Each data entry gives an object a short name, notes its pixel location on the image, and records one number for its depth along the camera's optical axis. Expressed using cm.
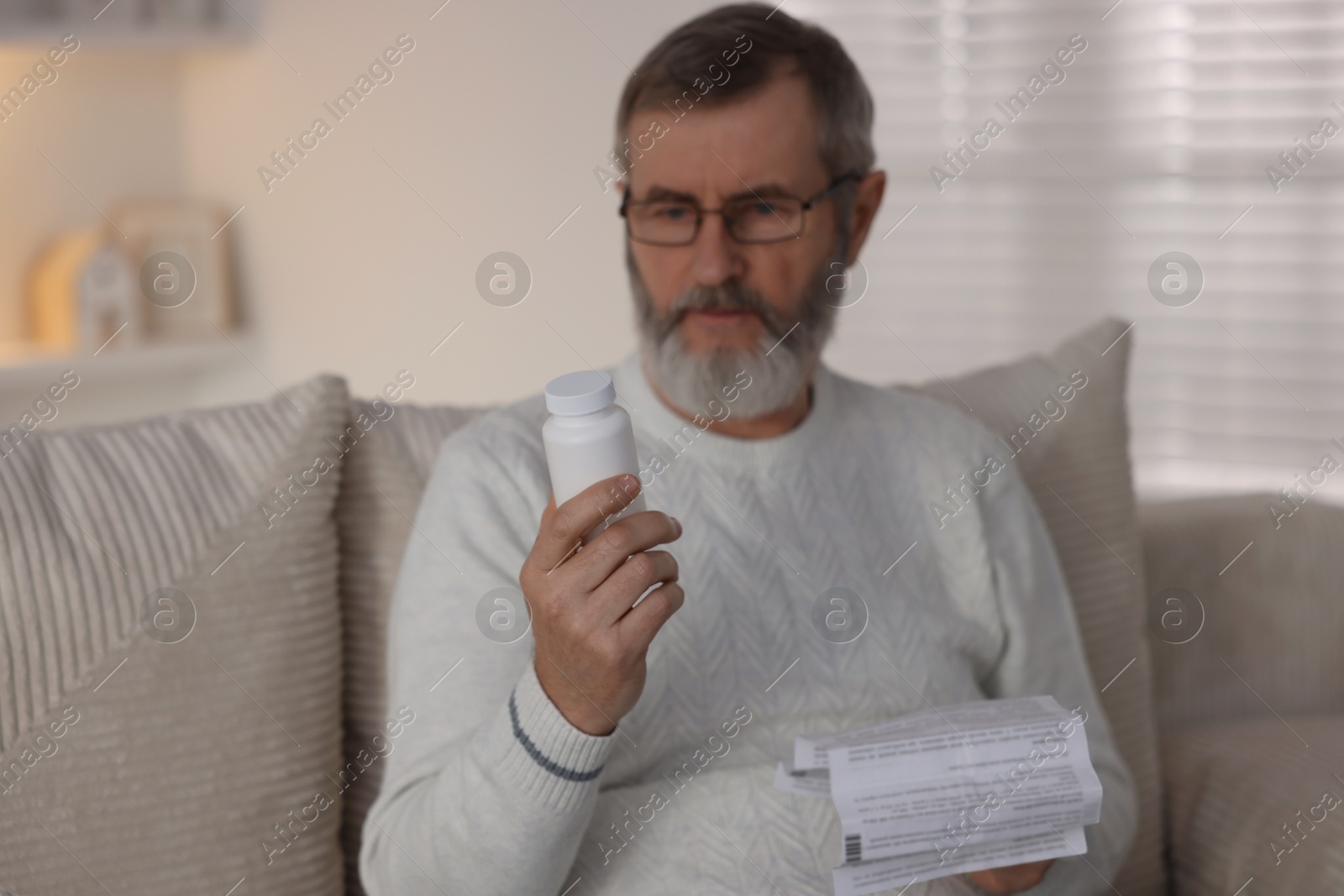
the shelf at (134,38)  223
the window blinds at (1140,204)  216
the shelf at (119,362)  229
